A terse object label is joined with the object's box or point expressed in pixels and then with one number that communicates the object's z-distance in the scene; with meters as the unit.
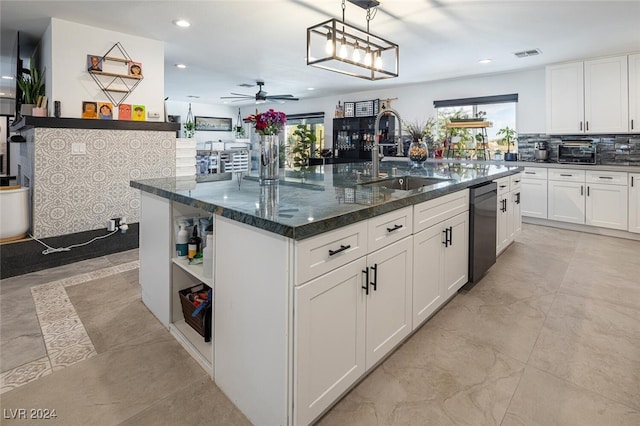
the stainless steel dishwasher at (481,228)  2.69
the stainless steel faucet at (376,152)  2.81
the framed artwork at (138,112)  4.07
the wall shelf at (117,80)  3.80
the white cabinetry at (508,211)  3.43
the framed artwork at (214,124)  10.93
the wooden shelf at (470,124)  5.80
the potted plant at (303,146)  8.86
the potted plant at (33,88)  3.76
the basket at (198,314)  1.83
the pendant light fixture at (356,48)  2.56
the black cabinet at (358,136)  7.43
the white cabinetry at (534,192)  5.18
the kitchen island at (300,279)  1.28
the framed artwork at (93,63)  3.70
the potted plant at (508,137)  5.95
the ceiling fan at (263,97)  6.24
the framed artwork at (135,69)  4.00
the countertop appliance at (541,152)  5.43
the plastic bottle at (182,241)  2.04
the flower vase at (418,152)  3.51
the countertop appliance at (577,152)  5.06
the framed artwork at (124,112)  3.97
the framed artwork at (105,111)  3.82
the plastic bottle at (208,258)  1.77
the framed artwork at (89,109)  3.73
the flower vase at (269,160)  2.26
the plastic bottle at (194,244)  2.01
